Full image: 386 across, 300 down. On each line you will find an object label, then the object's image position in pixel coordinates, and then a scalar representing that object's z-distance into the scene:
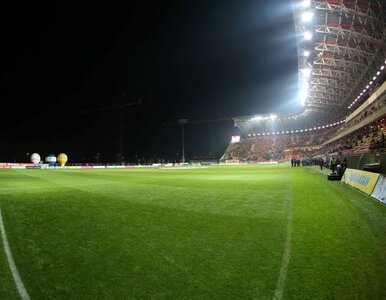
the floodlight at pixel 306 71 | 48.79
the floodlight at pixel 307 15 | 34.16
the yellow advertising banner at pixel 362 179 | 14.10
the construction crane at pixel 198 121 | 135.77
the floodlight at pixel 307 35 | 37.53
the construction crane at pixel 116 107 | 149.05
